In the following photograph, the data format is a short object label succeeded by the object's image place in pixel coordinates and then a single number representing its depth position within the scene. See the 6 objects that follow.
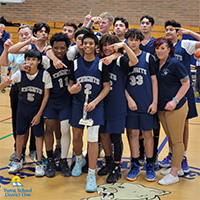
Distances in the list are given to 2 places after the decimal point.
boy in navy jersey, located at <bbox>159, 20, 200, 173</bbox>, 3.72
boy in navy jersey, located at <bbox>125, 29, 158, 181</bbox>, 3.44
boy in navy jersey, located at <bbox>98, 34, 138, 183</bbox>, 3.43
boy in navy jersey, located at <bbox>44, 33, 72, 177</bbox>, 3.56
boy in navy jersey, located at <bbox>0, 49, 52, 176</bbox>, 3.55
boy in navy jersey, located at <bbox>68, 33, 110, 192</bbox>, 3.33
